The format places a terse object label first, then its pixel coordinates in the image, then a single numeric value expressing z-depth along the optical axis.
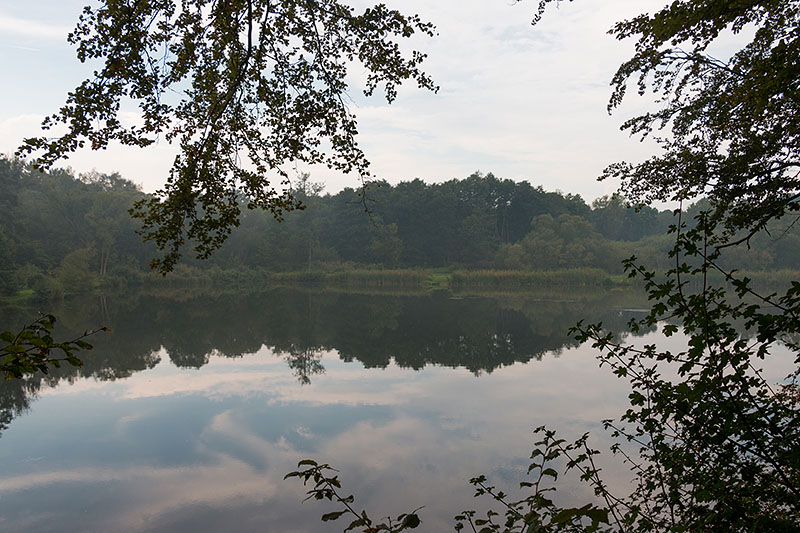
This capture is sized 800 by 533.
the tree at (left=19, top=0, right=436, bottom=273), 3.27
